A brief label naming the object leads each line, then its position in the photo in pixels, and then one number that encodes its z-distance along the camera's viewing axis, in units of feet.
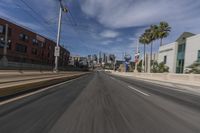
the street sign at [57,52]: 36.35
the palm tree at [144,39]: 111.71
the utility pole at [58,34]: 36.56
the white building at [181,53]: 68.26
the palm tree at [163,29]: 96.02
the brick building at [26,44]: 77.90
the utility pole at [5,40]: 67.28
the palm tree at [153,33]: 99.01
